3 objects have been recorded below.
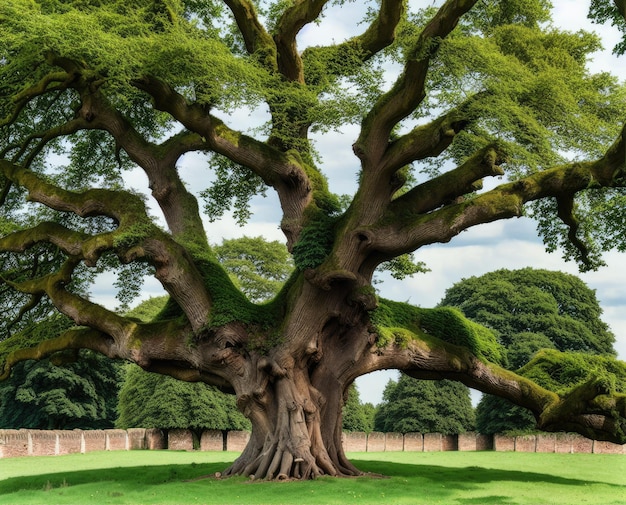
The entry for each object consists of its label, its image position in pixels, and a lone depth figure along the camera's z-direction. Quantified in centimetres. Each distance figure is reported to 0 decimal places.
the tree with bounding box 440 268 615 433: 4675
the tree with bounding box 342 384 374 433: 5159
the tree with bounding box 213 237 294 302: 4897
